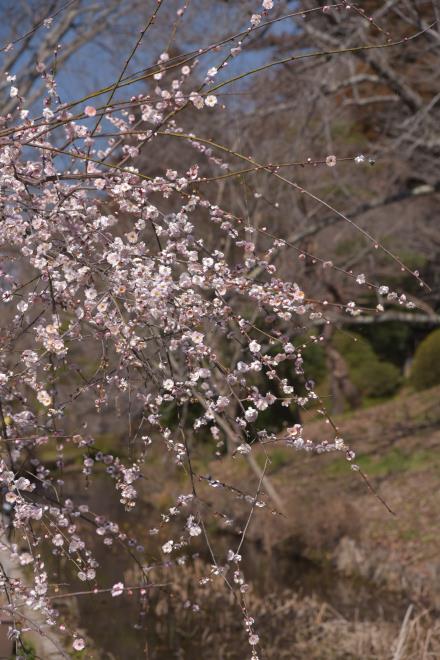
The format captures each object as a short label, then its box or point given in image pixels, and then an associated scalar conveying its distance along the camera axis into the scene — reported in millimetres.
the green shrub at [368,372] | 16859
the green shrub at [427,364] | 15617
